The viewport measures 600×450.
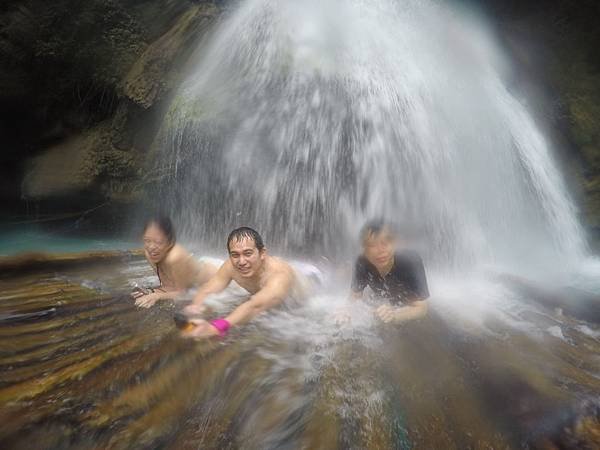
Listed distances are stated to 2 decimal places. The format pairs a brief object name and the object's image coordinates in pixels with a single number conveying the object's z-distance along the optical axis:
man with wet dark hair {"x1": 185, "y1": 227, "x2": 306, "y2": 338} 2.25
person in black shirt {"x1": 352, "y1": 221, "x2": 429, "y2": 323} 2.67
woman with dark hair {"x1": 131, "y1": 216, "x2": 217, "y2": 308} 2.95
